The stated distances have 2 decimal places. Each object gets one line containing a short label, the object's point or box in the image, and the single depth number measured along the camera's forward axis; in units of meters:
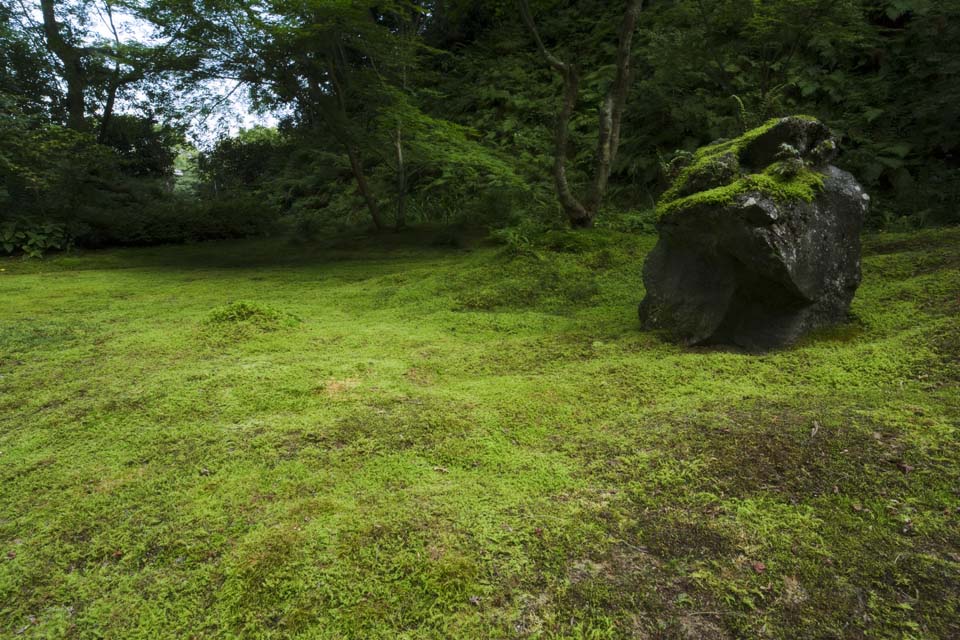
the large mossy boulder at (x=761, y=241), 3.43
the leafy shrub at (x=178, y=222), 12.03
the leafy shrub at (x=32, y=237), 10.63
